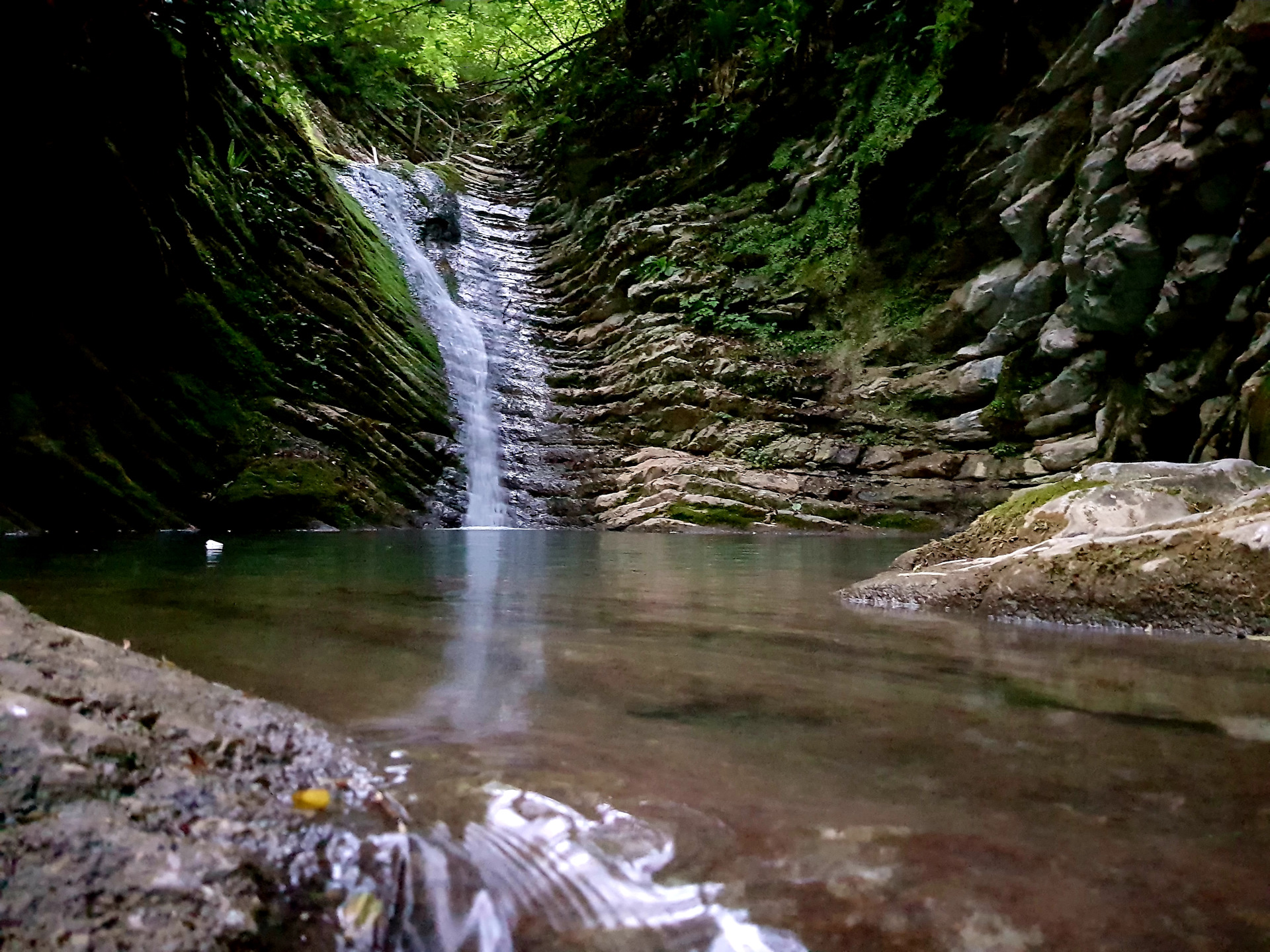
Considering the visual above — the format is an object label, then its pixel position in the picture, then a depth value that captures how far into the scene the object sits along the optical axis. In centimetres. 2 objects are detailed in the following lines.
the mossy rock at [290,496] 743
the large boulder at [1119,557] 253
